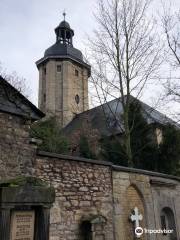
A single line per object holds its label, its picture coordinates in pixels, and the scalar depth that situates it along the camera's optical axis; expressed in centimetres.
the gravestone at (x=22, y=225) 625
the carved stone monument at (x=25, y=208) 616
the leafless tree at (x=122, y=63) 1598
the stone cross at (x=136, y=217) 1029
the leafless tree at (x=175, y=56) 1609
